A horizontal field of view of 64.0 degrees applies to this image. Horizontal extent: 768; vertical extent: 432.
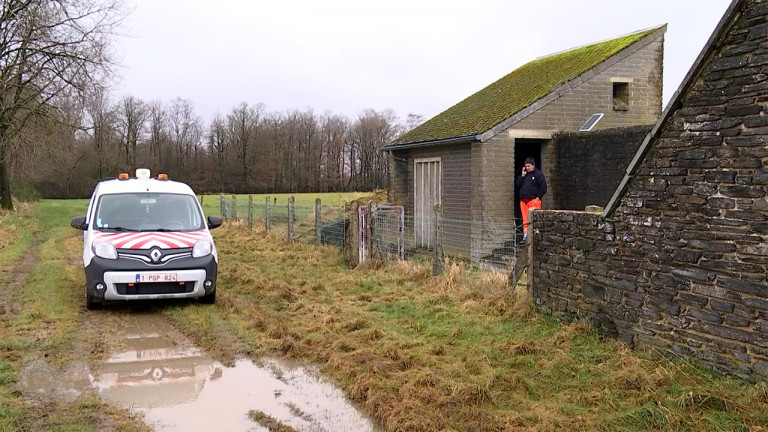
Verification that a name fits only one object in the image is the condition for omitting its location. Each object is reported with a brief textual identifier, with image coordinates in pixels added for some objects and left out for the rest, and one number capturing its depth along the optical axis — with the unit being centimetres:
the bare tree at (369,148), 6894
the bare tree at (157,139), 6812
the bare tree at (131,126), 6488
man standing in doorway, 1242
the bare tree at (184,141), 6944
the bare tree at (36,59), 2319
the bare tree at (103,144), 5222
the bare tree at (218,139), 7024
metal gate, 1267
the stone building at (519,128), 1448
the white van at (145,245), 873
